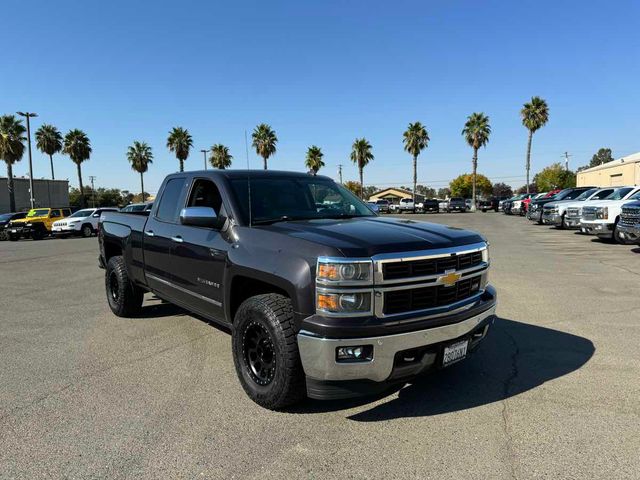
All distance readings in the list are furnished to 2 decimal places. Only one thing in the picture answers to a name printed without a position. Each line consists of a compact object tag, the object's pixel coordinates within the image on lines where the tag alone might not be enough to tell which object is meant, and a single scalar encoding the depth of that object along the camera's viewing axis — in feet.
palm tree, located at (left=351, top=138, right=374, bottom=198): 216.74
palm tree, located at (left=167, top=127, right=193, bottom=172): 175.51
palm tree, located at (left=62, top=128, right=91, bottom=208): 162.50
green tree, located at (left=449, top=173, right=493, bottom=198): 391.86
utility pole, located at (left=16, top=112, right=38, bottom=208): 119.03
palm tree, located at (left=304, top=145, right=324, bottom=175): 209.45
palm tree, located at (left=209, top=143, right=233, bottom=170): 199.62
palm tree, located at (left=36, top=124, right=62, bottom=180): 166.40
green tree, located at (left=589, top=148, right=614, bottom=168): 510.42
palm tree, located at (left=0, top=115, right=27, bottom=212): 131.64
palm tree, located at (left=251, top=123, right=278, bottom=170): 178.45
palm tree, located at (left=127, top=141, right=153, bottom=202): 200.03
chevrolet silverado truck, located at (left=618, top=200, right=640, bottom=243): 40.75
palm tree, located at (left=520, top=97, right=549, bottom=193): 175.42
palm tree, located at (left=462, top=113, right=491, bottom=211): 187.62
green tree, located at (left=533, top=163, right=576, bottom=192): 312.29
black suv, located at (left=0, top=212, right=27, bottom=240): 87.69
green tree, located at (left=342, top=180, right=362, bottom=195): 382.50
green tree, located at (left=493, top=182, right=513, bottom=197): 514.68
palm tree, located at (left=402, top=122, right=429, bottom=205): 198.80
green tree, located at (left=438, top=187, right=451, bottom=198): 602.32
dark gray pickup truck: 10.34
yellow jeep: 85.35
